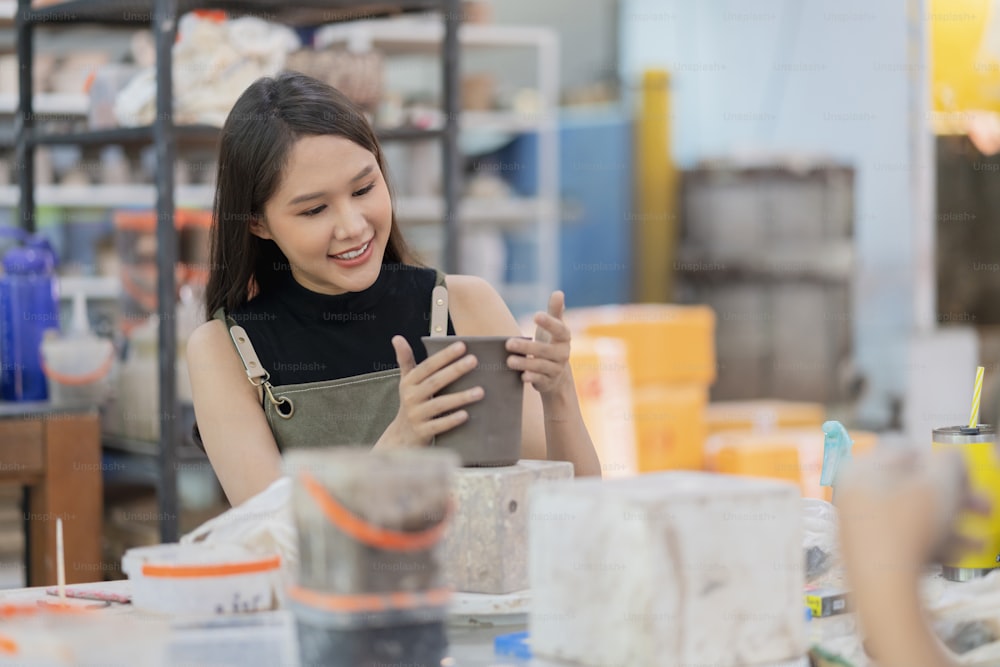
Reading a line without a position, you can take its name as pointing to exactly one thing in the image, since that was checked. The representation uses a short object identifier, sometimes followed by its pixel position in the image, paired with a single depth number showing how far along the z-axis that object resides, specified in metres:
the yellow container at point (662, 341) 5.35
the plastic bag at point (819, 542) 1.36
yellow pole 7.66
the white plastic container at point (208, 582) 1.18
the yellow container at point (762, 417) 5.59
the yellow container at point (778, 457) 4.66
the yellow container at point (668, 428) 5.16
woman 1.87
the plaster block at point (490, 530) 1.33
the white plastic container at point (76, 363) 3.09
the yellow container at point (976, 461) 1.35
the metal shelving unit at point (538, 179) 6.15
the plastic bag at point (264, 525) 1.24
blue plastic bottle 3.11
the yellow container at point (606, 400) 4.80
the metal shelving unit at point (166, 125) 2.94
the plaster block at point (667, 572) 1.01
